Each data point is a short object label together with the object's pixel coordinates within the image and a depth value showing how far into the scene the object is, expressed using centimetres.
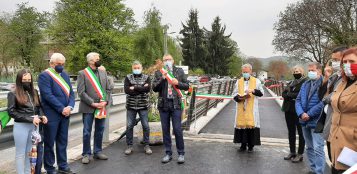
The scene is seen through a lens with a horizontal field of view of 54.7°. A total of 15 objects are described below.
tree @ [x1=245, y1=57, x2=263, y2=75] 9731
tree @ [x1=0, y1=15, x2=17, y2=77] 3606
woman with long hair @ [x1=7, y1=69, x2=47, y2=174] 456
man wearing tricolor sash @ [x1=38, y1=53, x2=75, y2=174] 517
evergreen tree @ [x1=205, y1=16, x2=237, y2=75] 7062
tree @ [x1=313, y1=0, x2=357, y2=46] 3022
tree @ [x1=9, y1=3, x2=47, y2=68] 4700
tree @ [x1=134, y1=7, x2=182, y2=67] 4706
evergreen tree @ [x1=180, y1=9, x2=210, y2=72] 6838
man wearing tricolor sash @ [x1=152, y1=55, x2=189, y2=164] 602
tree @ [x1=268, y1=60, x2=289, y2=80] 7675
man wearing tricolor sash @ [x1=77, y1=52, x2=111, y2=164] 602
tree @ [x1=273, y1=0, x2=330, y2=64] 3538
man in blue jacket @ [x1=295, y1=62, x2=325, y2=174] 512
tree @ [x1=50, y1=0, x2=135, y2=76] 3994
